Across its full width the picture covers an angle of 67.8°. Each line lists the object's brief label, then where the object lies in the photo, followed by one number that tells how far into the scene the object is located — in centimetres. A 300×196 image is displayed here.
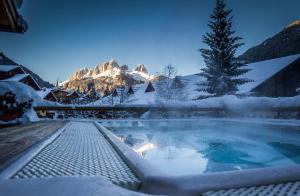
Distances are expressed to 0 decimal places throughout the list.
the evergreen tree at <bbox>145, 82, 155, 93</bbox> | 3612
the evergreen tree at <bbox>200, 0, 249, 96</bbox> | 1788
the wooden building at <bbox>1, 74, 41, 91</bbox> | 2620
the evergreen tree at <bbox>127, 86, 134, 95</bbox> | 3952
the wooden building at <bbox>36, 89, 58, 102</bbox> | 3105
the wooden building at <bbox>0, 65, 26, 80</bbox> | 2496
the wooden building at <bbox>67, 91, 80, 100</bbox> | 5567
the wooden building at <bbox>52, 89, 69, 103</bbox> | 5189
